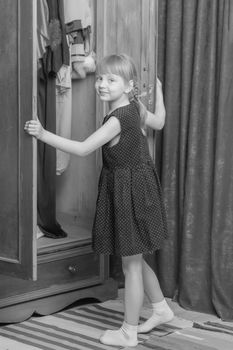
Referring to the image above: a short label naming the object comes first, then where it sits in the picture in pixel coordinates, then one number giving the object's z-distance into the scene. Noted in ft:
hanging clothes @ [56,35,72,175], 10.52
